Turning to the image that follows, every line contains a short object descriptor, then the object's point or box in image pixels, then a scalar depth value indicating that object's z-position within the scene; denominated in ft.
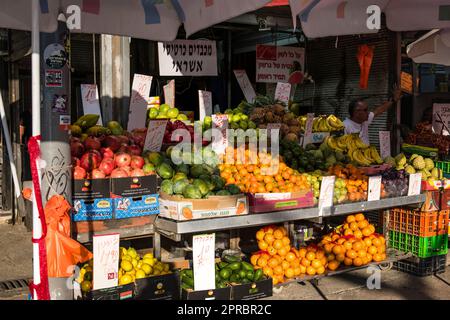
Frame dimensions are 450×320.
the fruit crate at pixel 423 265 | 19.47
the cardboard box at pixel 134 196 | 13.97
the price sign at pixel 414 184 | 19.45
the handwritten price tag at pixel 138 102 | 21.36
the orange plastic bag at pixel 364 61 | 25.82
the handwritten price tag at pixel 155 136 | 17.22
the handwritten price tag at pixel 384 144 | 21.79
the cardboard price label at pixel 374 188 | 18.35
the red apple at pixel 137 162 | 15.42
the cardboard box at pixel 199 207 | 14.34
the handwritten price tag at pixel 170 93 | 25.05
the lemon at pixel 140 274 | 13.97
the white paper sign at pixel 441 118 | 28.66
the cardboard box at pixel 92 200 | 13.50
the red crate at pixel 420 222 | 19.31
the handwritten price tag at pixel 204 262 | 14.38
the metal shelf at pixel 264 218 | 14.33
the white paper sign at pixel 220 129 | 18.24
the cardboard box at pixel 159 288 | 13.66
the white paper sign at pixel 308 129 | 20.96
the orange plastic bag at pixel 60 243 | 11.46
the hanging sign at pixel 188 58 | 23.72
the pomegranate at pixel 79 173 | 13.71
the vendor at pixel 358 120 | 23.67
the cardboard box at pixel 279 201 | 15.58
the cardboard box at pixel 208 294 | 14.44
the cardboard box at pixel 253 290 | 15.14
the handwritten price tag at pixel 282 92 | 24.76
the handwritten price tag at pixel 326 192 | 17.02
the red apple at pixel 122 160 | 15.17
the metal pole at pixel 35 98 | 9.99
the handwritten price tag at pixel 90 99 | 20.86
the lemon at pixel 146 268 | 14.28
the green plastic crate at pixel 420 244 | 19.34
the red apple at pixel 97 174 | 14.16
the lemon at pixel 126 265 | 13.92
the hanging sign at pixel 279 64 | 27.27
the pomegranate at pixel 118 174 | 14.32
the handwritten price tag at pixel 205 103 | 22.96
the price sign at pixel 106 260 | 12.61
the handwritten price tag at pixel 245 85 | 26.73
